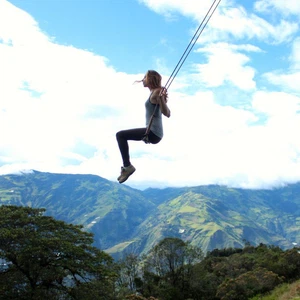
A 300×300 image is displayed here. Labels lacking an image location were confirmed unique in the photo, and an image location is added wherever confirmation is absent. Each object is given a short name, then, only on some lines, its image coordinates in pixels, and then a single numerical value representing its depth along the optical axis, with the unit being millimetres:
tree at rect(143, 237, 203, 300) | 55656
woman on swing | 6426
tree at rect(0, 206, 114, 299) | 24141
